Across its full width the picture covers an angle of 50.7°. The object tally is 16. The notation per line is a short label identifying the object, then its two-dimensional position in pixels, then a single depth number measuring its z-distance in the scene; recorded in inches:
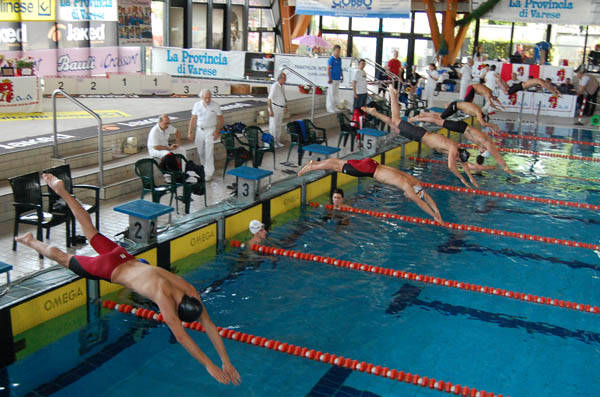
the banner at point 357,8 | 665.0
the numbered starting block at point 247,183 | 316.2
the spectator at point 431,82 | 695.7
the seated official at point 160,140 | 321.7
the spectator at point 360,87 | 526.6
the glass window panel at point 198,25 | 837.8
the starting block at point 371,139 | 455.8
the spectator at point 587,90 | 780.5
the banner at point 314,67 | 632.4
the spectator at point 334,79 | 552.4
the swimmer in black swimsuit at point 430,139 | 331.9
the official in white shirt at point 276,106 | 449.1
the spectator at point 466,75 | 694.0
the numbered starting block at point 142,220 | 246.8
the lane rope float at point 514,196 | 396.8
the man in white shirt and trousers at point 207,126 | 363.6
